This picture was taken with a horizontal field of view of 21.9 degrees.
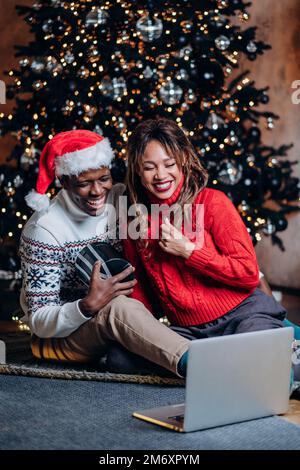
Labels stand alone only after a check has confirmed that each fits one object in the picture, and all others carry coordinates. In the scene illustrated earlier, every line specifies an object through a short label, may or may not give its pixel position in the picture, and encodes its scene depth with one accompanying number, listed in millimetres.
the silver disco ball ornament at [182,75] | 3684
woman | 2498
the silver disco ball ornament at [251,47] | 3916
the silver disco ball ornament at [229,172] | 3771
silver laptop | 1980
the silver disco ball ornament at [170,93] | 3596
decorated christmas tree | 3670
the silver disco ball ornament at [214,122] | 3740
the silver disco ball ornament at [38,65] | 3729
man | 2506
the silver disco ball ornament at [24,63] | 3814
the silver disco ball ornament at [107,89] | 3619
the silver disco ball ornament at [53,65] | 3713
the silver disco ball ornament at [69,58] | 3717
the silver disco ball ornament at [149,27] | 3604
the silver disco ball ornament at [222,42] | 3752
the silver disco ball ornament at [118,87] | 3621
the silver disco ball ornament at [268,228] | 4160
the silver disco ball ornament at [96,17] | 3646
